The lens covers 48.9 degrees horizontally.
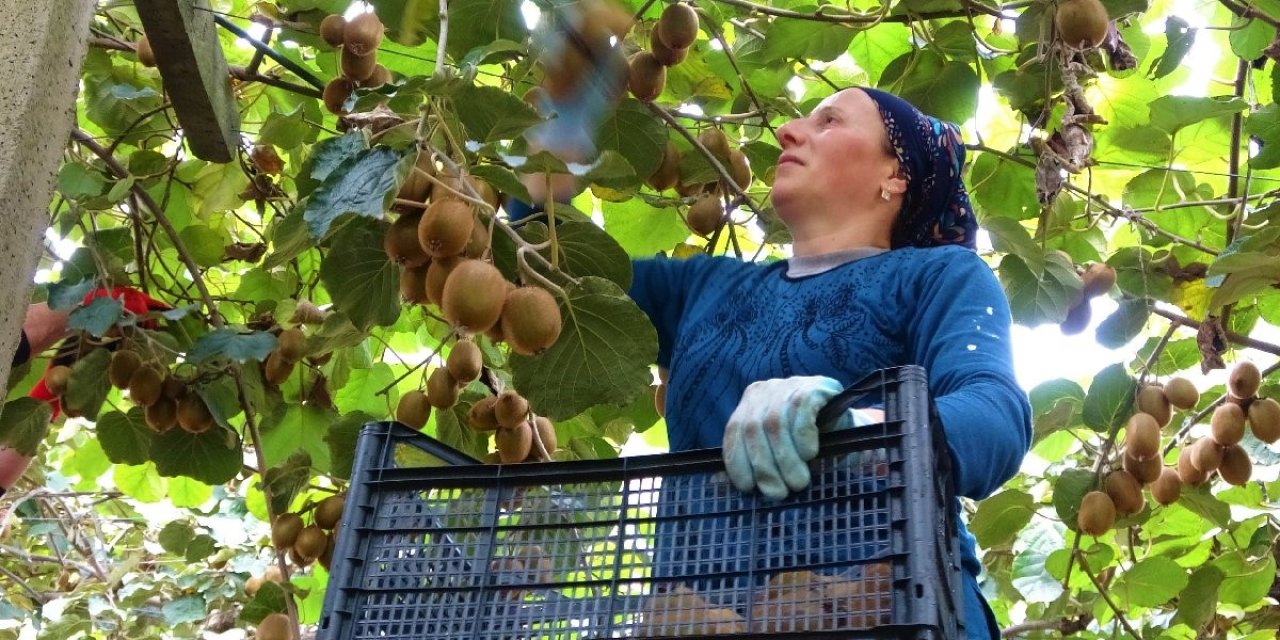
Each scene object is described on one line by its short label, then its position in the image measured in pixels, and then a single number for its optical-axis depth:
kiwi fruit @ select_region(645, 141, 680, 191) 2.11
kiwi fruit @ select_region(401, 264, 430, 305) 1.43
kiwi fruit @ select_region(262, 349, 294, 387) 2.20
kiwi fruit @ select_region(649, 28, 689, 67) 1.95
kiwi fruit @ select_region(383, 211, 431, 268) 1.38
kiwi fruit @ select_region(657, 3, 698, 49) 1.90
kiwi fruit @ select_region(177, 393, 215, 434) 2.16
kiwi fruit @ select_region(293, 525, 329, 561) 1.96
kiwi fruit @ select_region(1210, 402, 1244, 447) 2.52
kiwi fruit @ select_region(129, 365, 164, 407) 2.08
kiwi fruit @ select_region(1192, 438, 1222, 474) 2.55
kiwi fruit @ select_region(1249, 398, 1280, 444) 2.49
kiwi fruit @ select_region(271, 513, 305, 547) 1.96
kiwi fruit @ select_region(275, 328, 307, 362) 2.16
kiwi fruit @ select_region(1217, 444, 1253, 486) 2.54
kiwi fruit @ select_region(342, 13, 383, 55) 1.87
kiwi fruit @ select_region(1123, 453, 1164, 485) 2.42
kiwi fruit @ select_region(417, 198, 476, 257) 1.31
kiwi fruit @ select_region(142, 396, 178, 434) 2.15
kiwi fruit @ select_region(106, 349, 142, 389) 2.08
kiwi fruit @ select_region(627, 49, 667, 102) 1.95
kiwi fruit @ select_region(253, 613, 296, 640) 2.14
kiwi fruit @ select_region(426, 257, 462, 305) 1.36
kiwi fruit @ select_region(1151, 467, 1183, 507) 2.60
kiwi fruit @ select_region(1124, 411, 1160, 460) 2.36
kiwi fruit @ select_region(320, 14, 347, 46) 1.95
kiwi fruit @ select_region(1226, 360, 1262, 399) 2.48
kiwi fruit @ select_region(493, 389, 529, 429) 1.75
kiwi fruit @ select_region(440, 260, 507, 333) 1.31
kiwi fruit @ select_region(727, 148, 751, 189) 2.18
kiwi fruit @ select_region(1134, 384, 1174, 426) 2.46
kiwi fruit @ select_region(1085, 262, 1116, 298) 2.45
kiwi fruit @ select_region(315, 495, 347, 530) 1.97
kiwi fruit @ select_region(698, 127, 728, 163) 2.15
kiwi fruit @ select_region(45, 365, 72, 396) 2.12
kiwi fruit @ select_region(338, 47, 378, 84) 1.90
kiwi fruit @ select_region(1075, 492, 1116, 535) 2.37
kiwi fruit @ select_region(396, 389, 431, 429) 1.85
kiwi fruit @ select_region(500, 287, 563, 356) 1.36
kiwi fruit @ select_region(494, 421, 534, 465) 1.77
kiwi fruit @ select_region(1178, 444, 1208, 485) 2.60
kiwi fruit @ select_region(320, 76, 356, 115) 1.92
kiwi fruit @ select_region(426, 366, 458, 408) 1.78
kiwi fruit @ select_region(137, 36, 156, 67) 2.16
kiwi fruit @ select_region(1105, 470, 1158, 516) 2.42
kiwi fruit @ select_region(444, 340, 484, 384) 1.71
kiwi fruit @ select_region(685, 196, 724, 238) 2.14
